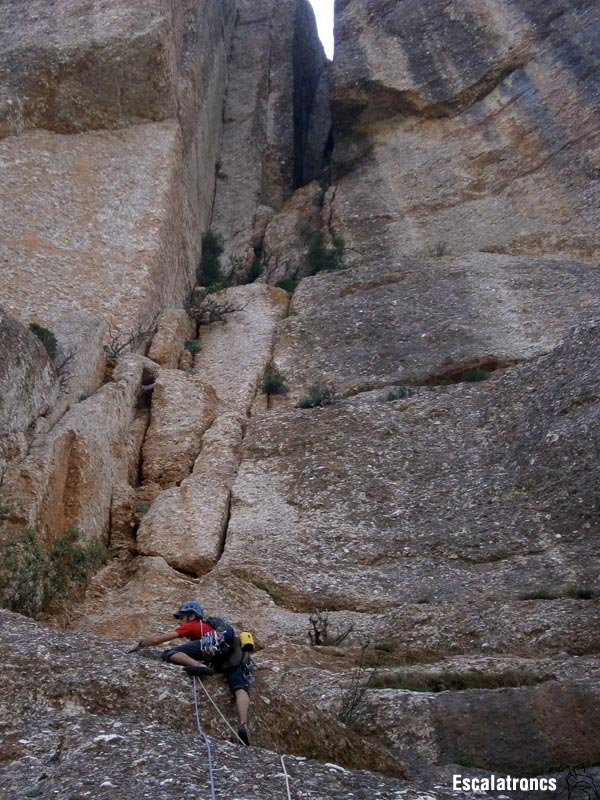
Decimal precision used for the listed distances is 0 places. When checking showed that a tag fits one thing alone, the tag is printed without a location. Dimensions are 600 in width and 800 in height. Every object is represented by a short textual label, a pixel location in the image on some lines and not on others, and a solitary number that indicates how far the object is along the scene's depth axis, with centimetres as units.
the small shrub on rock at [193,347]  2128
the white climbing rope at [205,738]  635
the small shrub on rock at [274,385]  1941
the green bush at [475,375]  1833
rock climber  821
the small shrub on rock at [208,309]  2270
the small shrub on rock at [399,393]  1797
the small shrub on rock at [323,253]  2493
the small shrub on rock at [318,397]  1856
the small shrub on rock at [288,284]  2409
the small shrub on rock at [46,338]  1638
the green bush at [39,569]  1168
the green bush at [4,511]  1238
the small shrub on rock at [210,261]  2572
